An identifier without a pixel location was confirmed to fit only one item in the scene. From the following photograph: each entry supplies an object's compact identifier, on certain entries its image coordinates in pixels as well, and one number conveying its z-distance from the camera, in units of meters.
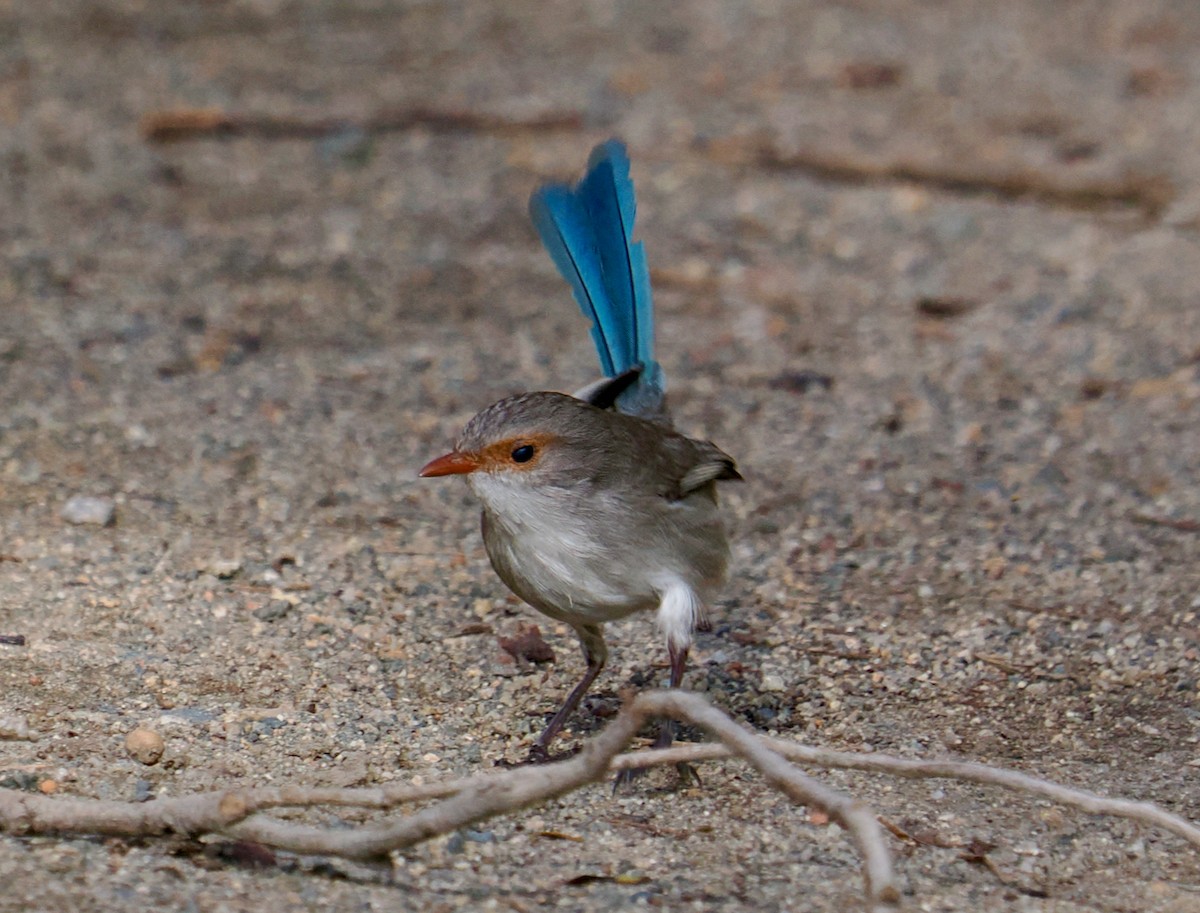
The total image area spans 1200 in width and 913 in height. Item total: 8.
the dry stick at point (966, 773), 6.34
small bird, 7.77
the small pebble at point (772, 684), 8.70
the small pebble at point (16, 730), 7.46
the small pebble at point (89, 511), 9.79
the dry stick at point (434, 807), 6.10
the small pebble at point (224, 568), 9.39
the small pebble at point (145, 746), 7.42
